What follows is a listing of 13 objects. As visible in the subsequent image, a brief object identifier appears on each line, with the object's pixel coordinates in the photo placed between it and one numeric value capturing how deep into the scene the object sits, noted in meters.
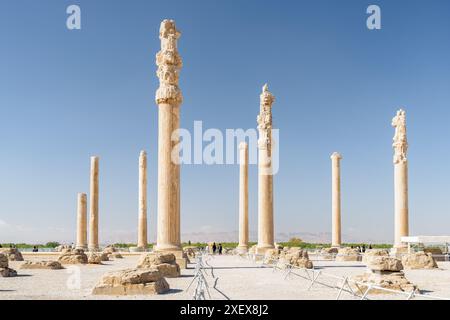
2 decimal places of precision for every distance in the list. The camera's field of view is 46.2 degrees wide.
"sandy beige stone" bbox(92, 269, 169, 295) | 13.69
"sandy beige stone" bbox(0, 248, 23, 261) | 33.66
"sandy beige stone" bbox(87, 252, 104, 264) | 29.64
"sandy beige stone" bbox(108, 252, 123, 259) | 39.16
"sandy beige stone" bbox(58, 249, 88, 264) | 29.22
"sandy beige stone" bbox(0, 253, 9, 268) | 20.42
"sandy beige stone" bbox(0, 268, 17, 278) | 19.89
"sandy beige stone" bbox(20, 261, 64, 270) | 24.73
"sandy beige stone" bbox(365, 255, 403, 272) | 15.23
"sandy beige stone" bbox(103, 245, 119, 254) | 44.70
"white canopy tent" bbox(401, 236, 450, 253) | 31.89
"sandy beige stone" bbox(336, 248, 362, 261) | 35.44
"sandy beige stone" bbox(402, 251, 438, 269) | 26.98
